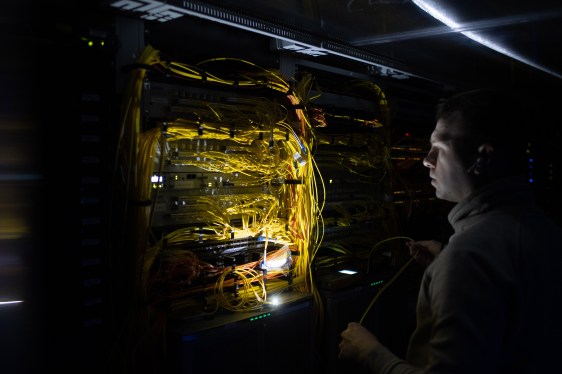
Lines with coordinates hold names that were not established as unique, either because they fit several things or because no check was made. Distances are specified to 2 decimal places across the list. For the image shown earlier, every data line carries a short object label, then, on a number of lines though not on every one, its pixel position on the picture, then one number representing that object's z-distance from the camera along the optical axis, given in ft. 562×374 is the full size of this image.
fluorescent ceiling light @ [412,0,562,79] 8.07
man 3.08
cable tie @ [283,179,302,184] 7.69
